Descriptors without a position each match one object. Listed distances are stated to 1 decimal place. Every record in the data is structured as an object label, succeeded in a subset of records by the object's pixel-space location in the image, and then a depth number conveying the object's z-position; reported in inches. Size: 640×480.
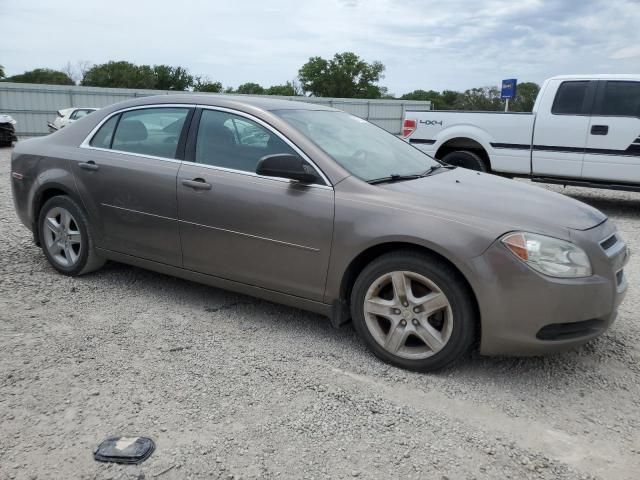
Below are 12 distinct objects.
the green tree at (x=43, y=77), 2201.5
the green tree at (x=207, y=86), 2048.2
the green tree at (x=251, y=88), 2578.7
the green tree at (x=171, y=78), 2229.3
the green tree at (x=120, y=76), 2186.3
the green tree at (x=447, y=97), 2493.8
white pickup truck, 322.0
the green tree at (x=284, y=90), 2625.5
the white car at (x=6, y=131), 784.9
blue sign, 760.3
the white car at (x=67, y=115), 866.3
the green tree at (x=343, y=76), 2851.9
